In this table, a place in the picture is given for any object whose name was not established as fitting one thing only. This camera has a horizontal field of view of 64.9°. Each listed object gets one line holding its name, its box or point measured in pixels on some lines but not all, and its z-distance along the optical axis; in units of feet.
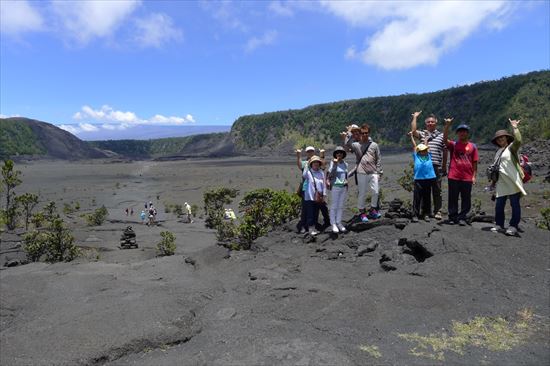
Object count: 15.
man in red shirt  24.31
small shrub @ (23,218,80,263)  44.15
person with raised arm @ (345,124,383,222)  25.79
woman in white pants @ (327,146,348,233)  25.96
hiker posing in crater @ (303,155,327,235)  26.78
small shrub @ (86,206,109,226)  79.51
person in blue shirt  24.79
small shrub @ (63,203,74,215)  95.95
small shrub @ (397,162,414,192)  54.96
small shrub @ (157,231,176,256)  48.98
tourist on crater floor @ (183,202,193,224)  83.30
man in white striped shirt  25.40
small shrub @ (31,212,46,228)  69.84
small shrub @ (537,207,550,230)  33.58
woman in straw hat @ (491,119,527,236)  23.09
